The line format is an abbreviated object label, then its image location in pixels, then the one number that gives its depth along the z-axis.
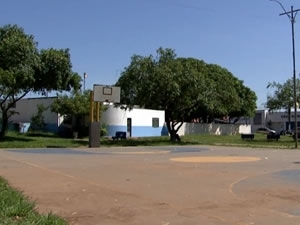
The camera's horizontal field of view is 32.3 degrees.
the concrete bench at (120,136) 48.39
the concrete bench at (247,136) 58.75
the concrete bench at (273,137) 59.72
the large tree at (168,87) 43.62
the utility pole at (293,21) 40.50
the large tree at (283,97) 65.75
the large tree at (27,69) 38.22
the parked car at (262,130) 100.54
